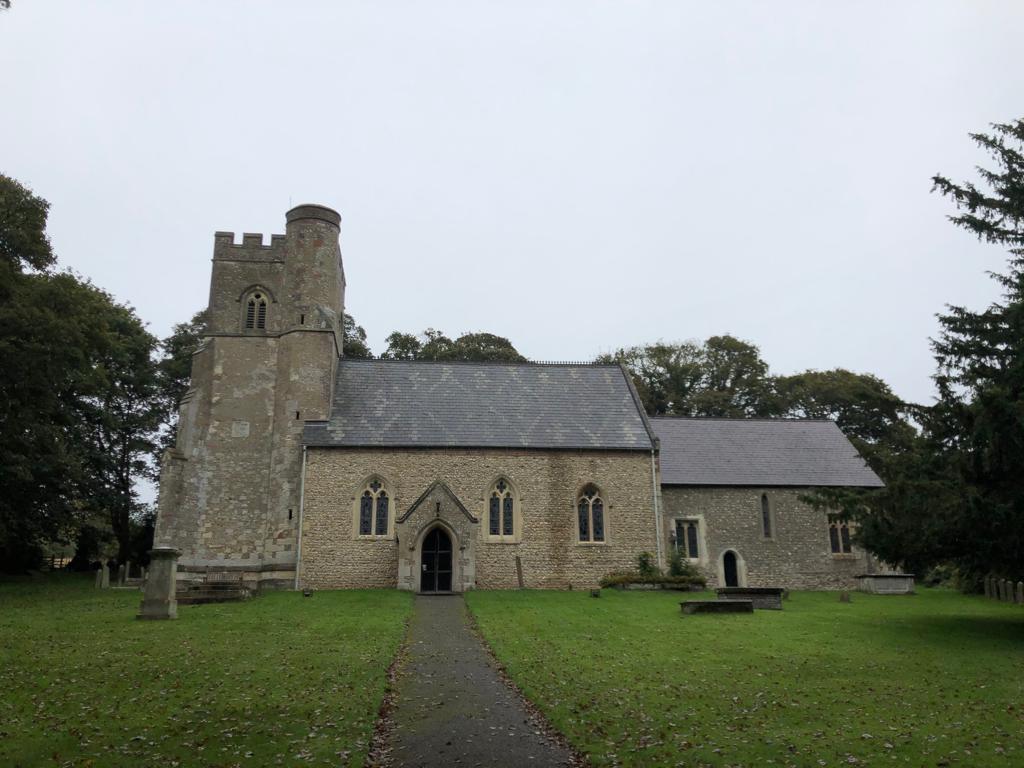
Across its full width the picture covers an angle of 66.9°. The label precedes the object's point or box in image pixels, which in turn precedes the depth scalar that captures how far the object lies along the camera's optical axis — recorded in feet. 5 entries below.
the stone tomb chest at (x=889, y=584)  99.19
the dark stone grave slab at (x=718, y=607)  67.87
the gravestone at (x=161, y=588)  60.44
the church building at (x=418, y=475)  91.50
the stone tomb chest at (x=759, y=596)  75.31
